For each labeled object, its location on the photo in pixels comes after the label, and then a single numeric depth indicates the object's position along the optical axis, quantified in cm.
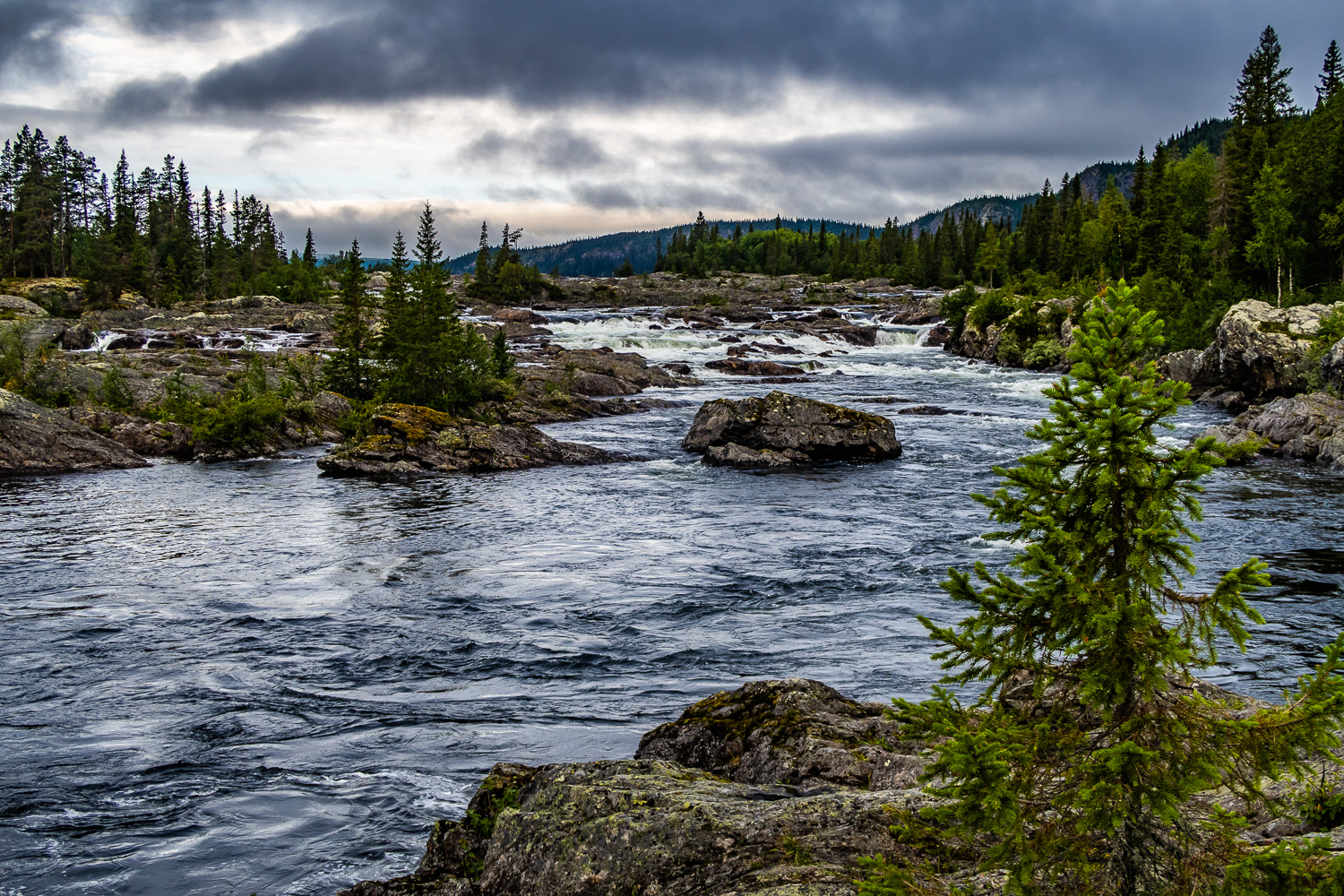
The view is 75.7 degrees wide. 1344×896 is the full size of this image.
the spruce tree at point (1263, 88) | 7588
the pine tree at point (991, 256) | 12262
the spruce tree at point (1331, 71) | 7656
